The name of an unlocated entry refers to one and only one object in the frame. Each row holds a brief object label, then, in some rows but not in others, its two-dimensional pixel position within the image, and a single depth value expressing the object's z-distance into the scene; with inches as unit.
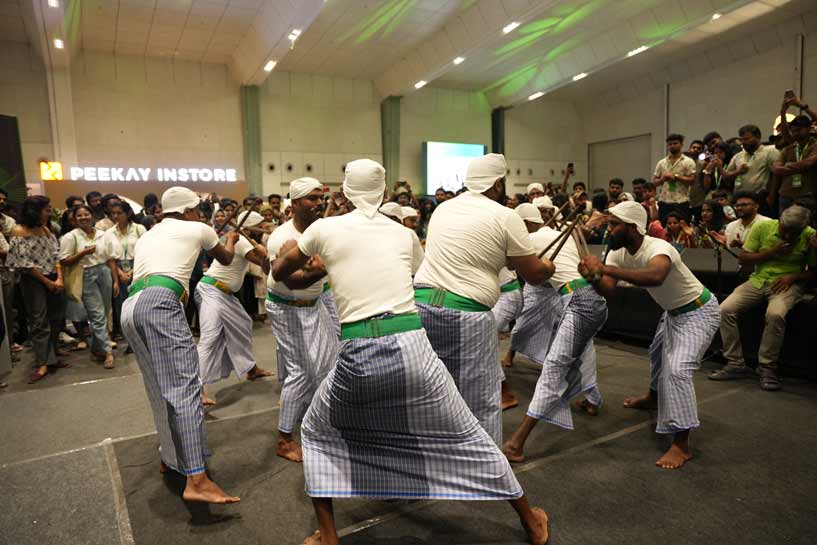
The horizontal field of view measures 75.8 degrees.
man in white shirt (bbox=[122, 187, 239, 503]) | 108.0
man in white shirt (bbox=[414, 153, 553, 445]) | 99.8
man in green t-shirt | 171.5
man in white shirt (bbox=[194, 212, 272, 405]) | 171.9
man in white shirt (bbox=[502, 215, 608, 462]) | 128.4
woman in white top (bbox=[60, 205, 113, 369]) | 224.4
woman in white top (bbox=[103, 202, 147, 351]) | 233.9
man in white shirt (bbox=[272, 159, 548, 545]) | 80.0
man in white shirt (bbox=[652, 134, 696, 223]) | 289.1
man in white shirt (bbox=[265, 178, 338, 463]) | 129.2
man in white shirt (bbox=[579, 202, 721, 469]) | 121.6
